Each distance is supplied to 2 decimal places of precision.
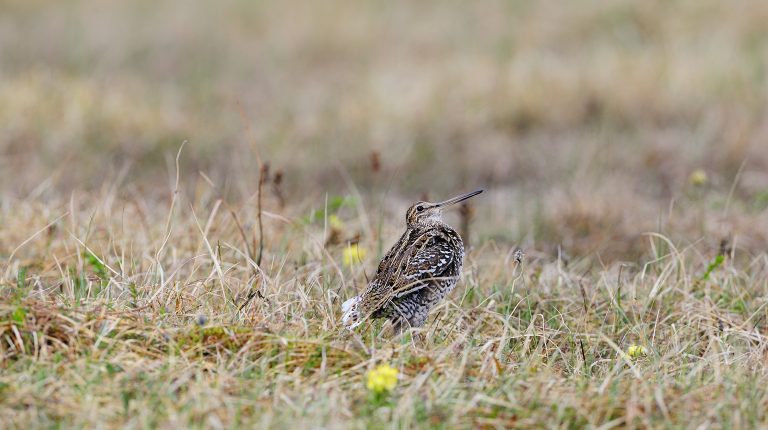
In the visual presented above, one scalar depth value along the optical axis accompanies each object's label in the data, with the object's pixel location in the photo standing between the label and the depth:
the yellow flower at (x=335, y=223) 12.27
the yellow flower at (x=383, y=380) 7.27
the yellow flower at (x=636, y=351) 9.16
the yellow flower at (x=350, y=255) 11.55
